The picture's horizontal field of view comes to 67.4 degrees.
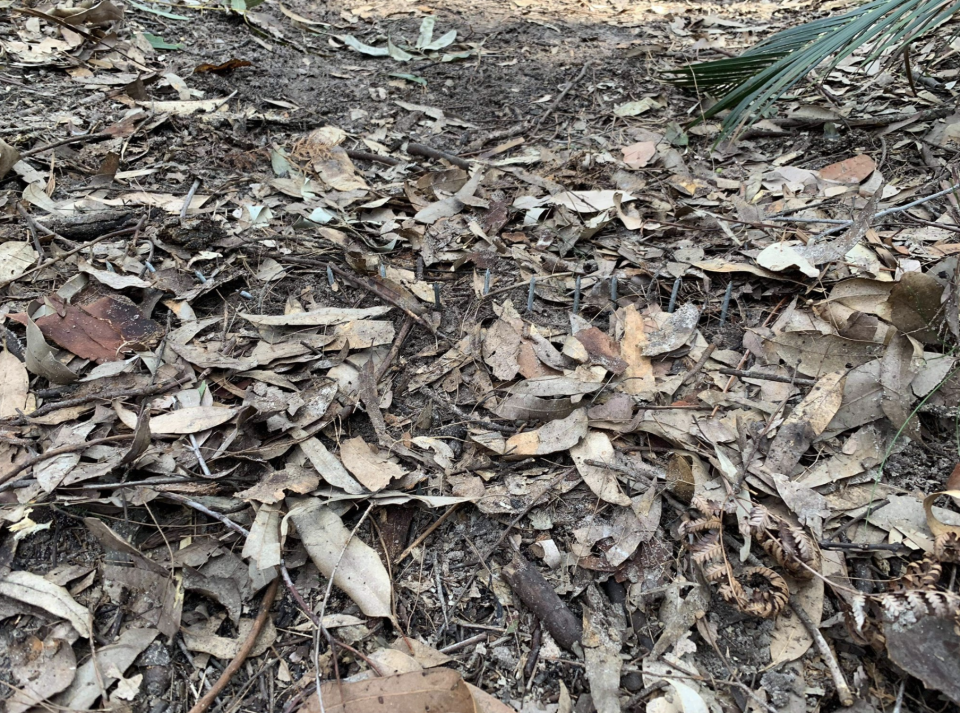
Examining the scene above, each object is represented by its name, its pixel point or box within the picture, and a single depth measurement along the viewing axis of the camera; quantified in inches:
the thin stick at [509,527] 19.8
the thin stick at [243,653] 18.0
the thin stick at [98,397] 22.8
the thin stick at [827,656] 17.5
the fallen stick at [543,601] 18.8
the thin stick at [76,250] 27.5
